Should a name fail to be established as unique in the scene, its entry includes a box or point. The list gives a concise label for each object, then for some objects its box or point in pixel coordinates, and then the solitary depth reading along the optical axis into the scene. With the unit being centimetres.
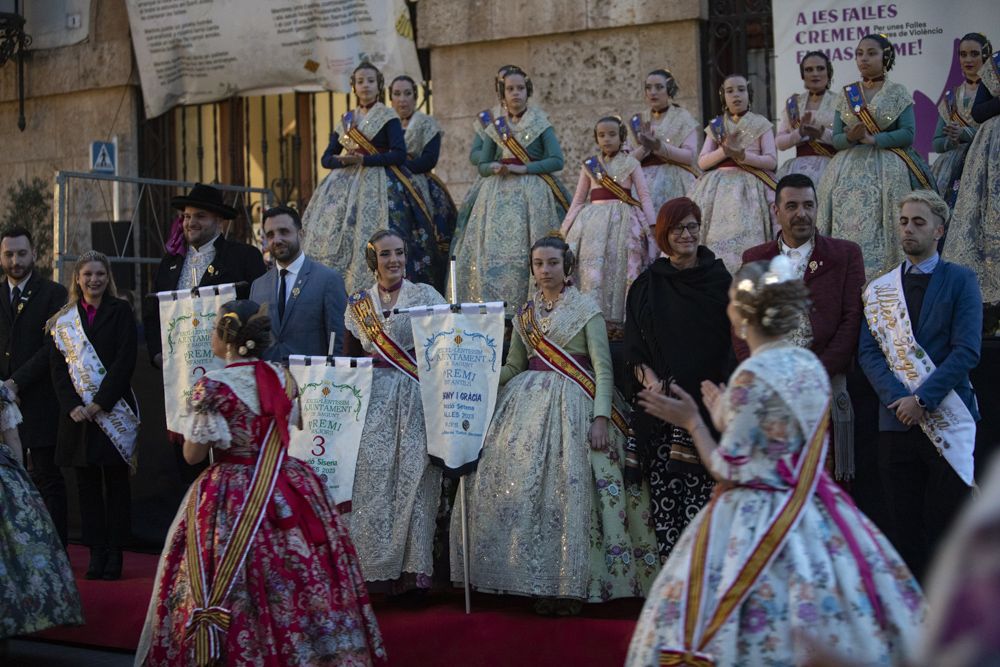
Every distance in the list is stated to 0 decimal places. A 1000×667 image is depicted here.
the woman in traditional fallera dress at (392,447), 609
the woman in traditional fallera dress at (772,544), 352
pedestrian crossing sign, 1159
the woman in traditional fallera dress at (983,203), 729
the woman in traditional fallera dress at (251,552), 498
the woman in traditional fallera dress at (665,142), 827
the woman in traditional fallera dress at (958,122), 780
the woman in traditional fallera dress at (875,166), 727
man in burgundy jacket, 560
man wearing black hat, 715
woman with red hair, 573
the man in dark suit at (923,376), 528
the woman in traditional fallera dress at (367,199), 870
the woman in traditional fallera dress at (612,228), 785
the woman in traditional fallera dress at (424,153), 905
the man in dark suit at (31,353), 764
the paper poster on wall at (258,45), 1121
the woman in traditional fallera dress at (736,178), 772
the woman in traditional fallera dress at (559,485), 581
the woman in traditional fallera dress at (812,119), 789
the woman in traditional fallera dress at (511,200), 837
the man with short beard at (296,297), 664
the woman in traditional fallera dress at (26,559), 595
